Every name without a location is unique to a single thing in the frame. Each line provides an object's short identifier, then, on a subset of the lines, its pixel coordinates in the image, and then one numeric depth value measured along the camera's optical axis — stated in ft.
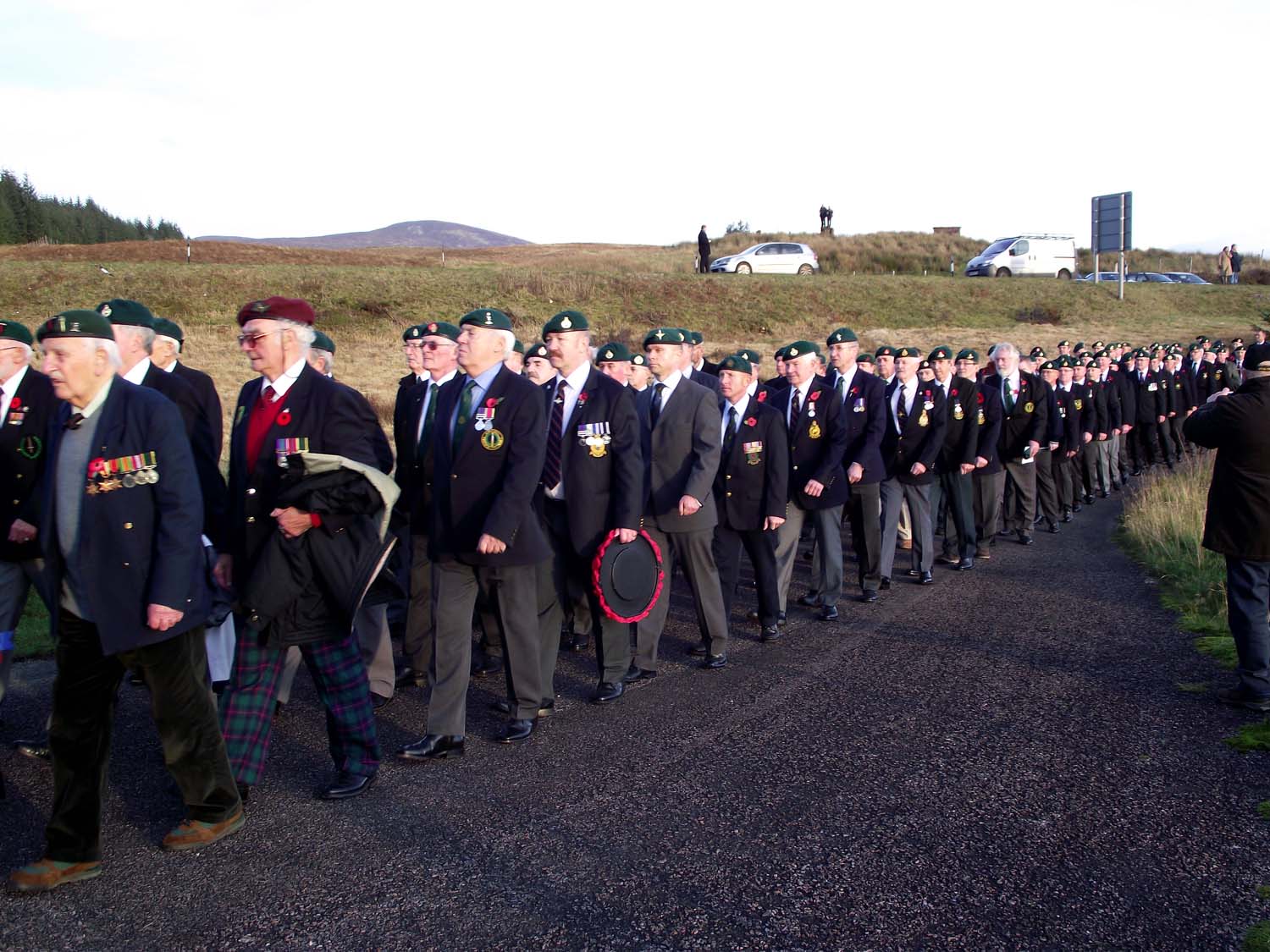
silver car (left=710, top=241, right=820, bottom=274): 144.56
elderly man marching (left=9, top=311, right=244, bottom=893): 13.16
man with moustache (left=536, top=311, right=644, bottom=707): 20.74
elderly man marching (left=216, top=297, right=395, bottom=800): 15.47
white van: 149.07
